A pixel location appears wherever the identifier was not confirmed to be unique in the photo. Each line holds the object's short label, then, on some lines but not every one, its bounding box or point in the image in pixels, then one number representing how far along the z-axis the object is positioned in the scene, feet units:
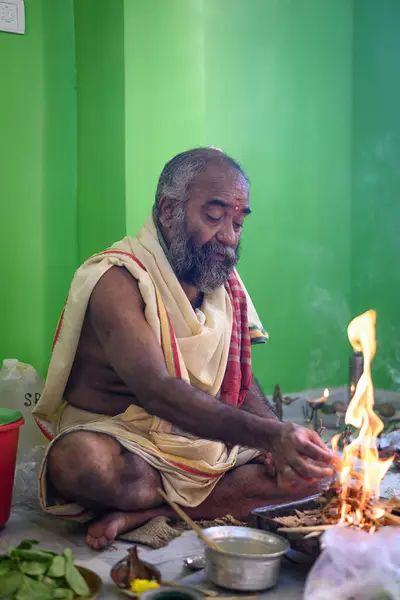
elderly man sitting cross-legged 9.85
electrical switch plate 14.37
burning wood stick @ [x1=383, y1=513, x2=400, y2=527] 8.61
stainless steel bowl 8.20
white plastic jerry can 13.48
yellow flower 7.98
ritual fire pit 8.48
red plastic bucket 10.46
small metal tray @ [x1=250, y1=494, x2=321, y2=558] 8.64
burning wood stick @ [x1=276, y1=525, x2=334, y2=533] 8.47
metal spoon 9.06
